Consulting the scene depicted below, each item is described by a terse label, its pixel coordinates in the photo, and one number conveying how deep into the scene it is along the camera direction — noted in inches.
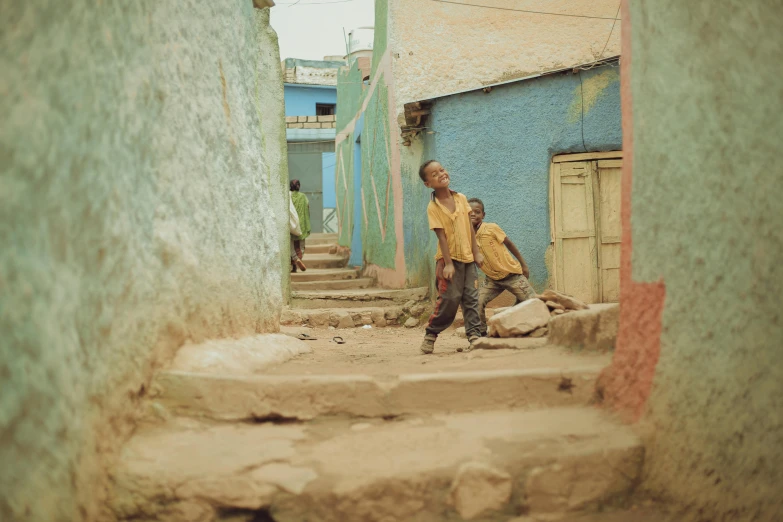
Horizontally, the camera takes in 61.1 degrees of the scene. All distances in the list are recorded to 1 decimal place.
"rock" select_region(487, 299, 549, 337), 167.9
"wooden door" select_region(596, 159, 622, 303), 319.3
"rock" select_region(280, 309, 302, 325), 298.0
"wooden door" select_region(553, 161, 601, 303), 316.5
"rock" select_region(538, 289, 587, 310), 181.0
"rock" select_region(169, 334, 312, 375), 100.4
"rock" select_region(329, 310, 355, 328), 300.4
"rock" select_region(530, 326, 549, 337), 168.7
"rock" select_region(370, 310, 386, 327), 305.4
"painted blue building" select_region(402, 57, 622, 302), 314.0
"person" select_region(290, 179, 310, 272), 422.2
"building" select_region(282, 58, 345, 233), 770.2
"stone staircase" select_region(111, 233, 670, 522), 77.1
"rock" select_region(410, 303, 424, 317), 314.9
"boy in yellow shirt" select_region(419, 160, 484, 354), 178.7
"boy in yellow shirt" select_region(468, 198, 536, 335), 237.6
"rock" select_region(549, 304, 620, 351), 111.3
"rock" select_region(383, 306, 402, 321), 309.0
